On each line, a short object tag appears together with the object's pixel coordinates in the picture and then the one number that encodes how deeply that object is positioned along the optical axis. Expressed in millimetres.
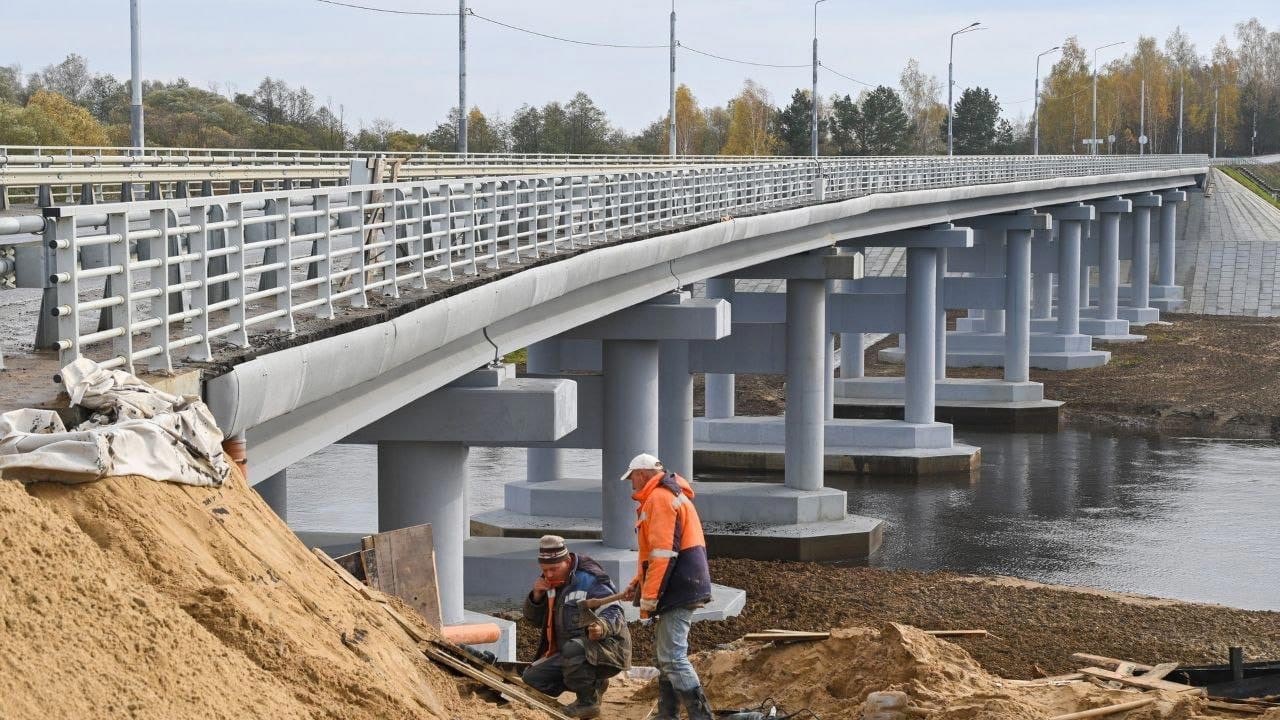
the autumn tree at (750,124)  133375
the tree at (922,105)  167875
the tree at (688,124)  141750
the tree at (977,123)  121375
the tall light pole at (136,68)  30938
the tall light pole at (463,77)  38438
